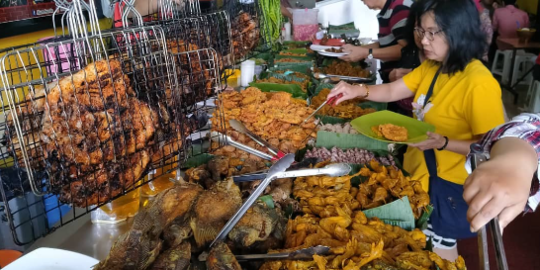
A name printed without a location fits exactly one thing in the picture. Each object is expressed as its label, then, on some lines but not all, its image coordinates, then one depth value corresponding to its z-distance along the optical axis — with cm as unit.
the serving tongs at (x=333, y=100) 270
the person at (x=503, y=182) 74
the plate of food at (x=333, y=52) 398
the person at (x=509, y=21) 770
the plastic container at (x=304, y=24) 524
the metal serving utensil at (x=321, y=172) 145
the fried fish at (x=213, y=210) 125
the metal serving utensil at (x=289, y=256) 120
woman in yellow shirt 205
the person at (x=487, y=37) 230
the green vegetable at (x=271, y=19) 327
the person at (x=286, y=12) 546
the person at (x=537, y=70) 559
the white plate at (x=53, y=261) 103
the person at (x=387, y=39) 350
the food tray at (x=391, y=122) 208
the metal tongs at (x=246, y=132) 216
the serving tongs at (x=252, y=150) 194
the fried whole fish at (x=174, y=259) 107
